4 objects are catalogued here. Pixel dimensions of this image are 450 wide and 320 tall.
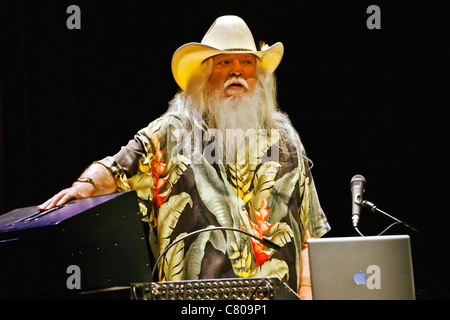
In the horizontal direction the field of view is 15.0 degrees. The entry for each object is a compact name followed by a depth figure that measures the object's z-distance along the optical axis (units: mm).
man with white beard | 6968
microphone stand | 6232
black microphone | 6216
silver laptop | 5850
